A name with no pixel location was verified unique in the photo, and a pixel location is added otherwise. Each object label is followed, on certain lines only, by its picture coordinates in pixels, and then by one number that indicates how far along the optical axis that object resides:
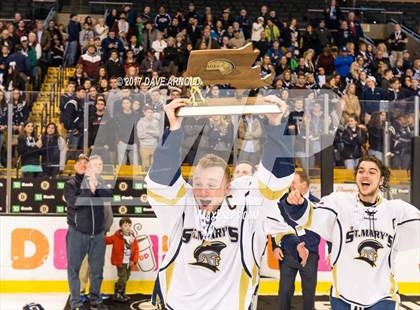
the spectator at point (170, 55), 12.22
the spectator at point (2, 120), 10.55
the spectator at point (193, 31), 18.31
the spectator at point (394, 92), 14.59
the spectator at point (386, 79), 15.16
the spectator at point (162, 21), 18.67
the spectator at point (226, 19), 19.47
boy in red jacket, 10.03
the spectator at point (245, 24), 19.45
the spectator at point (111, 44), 15.21
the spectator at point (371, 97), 11.31
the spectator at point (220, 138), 8.36
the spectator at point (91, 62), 13.35
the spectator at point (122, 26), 18.08
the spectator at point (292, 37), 19.45
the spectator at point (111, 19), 18.60
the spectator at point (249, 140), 9.13
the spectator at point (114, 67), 10.92
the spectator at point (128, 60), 9.81
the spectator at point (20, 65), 15.65
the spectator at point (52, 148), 10.60
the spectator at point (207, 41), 17.47
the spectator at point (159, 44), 16.46
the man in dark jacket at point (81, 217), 9.34
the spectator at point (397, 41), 20.68
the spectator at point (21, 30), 17.58
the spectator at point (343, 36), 19.81
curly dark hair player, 5.48
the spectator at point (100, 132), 10.44
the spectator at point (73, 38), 17.30
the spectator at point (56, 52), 17.52
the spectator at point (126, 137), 10.38
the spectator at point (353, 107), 11.30
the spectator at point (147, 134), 10.04
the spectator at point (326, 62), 17.23
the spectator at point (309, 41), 19.47
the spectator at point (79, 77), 12.72
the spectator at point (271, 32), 19.31
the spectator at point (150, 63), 11.72
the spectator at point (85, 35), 17.43
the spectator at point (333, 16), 20.82
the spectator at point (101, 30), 17.65
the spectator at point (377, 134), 11.19
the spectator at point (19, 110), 10.59
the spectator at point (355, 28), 20.00
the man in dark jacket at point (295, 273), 8.09
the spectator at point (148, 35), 17.58
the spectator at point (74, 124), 10.57
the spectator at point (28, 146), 10.57
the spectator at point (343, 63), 16.88
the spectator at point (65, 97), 10.70
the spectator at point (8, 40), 16.82
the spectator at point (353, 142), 11.02
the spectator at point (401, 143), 11.14
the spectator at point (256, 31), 19.24
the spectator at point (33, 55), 16.20
